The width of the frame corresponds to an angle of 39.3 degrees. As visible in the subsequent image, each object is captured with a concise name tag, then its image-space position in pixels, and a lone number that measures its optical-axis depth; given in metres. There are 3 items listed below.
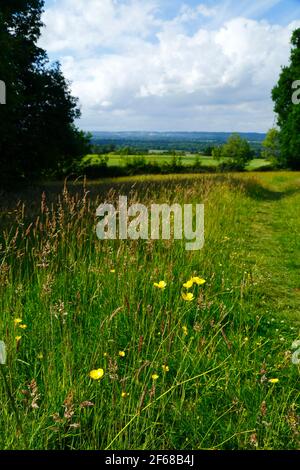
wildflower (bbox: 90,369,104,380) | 2.33
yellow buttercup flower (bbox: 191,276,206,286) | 3.35
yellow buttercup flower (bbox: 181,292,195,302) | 3.19
